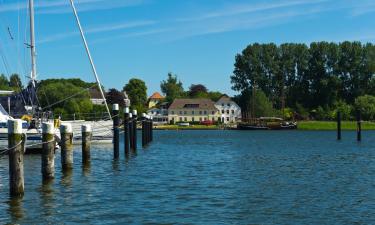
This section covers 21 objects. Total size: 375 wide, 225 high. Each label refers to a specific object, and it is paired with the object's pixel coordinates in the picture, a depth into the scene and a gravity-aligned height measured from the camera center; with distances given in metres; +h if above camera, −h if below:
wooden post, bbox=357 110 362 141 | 65.85 -0.76
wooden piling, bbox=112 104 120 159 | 35.94 -0.44
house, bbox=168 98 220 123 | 191.62 +3.16
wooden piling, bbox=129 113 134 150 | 44.67 -0.76
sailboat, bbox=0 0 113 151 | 38.81 +0.66
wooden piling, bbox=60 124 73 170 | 27.55 -1.05
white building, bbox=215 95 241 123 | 187.56 +3.40
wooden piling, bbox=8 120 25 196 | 19.55 -0.93
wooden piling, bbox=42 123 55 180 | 23.70 -1.05
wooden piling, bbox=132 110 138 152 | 46.82 -1.10
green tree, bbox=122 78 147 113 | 193.38 +9.63
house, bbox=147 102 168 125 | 197.88 +1.06
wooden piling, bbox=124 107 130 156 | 41.10 -0.55
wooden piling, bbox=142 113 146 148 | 56.35 -0.78
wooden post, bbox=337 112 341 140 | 70.29 -0.59
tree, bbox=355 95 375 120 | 147.29 +3.35
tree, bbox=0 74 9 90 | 195.25 +13.11
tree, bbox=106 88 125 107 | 169.25 +7.27
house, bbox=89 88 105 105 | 191.46 +7.00
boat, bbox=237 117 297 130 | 147.50 -1.12
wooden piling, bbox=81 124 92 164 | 31.61 -1.01
